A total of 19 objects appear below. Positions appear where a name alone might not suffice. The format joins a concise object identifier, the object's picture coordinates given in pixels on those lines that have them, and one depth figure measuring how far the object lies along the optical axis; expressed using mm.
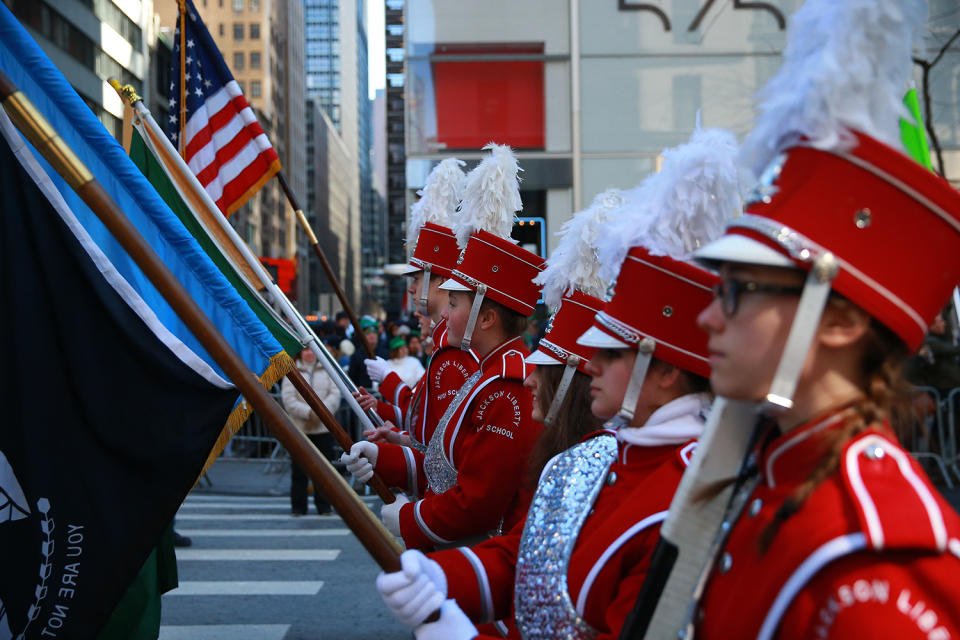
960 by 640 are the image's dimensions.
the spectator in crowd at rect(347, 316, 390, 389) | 12156
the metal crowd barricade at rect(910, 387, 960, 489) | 10742
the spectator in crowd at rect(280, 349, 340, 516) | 10828
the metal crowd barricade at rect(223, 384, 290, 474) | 13992
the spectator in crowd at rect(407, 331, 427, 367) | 15565
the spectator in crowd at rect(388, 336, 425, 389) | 12047
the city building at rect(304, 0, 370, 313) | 184875
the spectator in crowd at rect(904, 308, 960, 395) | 10641
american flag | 6328
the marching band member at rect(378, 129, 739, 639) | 2426
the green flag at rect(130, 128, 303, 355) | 4535
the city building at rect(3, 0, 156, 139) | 37113
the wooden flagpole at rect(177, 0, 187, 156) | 6275
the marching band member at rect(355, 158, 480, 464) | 4750
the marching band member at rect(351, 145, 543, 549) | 3832
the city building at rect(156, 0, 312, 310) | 100750
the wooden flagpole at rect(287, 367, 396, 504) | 4105
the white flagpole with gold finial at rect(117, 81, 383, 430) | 4750
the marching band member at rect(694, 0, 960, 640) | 1588
